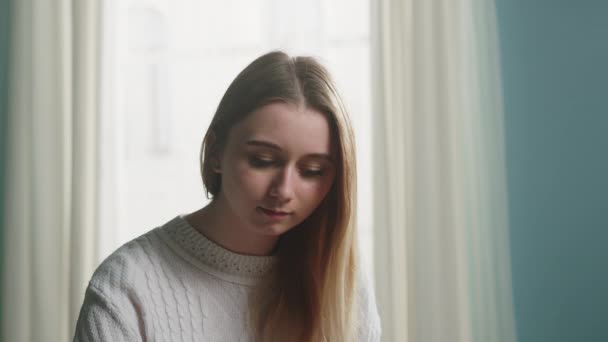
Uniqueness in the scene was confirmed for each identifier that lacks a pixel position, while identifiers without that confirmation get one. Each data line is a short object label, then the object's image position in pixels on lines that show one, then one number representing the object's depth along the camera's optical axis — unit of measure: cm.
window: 222
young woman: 106
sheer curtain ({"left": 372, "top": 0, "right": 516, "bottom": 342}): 198
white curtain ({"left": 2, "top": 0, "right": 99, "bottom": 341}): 225
